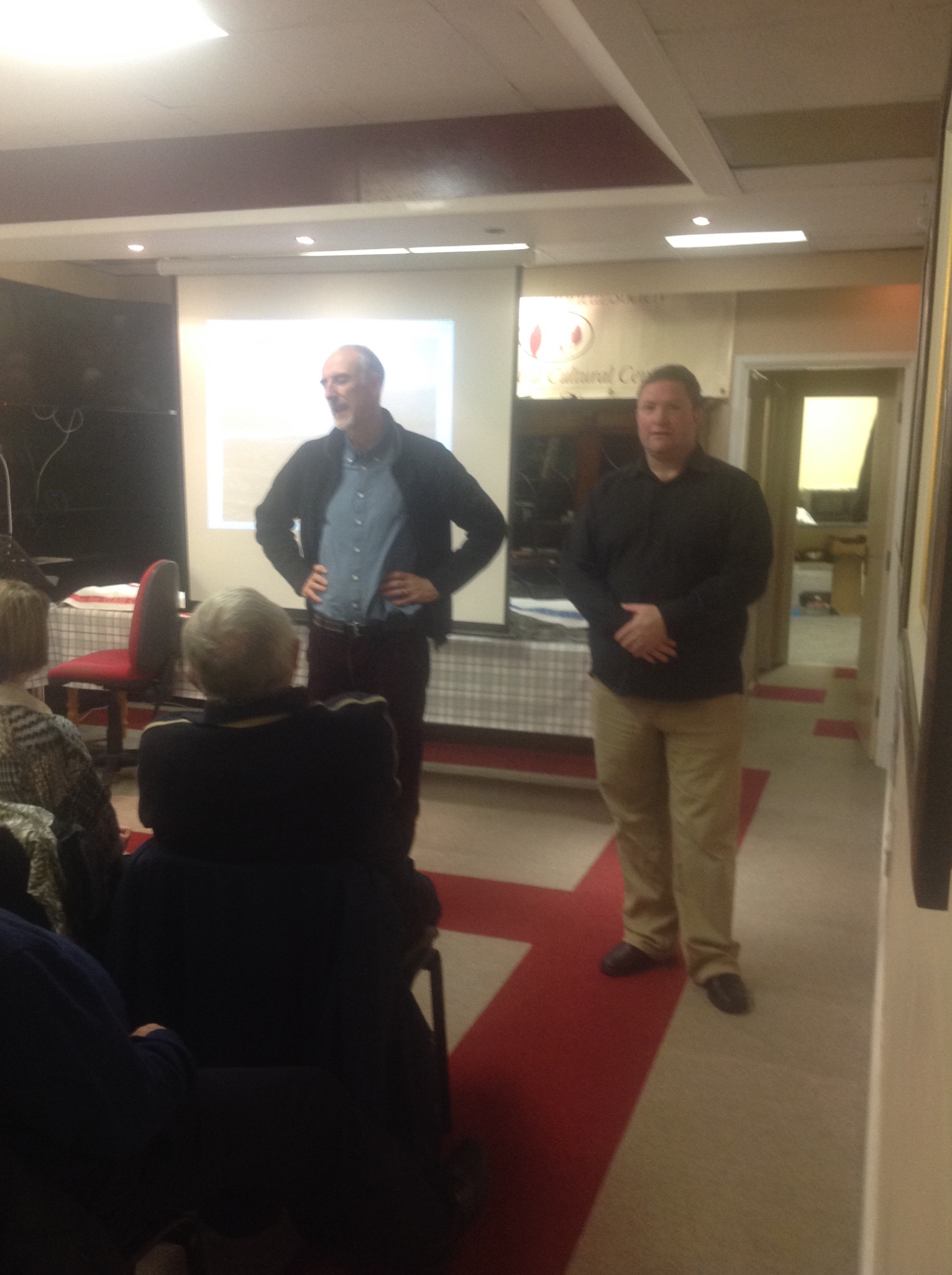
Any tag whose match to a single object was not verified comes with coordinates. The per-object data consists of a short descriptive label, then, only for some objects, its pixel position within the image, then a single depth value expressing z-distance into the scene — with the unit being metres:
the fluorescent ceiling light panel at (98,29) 2.58
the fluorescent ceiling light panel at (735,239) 4.00
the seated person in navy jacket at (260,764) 1.45
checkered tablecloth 4.24
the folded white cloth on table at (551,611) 4.52
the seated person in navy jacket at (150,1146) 0.98
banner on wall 5.22
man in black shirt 2.40
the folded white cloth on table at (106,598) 4.68
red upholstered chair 4.02
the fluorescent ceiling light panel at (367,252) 4.14
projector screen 4.26
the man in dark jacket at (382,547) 2.82
